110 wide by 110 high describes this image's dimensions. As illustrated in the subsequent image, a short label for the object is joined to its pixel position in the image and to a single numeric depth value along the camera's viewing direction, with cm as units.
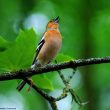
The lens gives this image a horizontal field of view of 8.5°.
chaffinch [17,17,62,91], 655
